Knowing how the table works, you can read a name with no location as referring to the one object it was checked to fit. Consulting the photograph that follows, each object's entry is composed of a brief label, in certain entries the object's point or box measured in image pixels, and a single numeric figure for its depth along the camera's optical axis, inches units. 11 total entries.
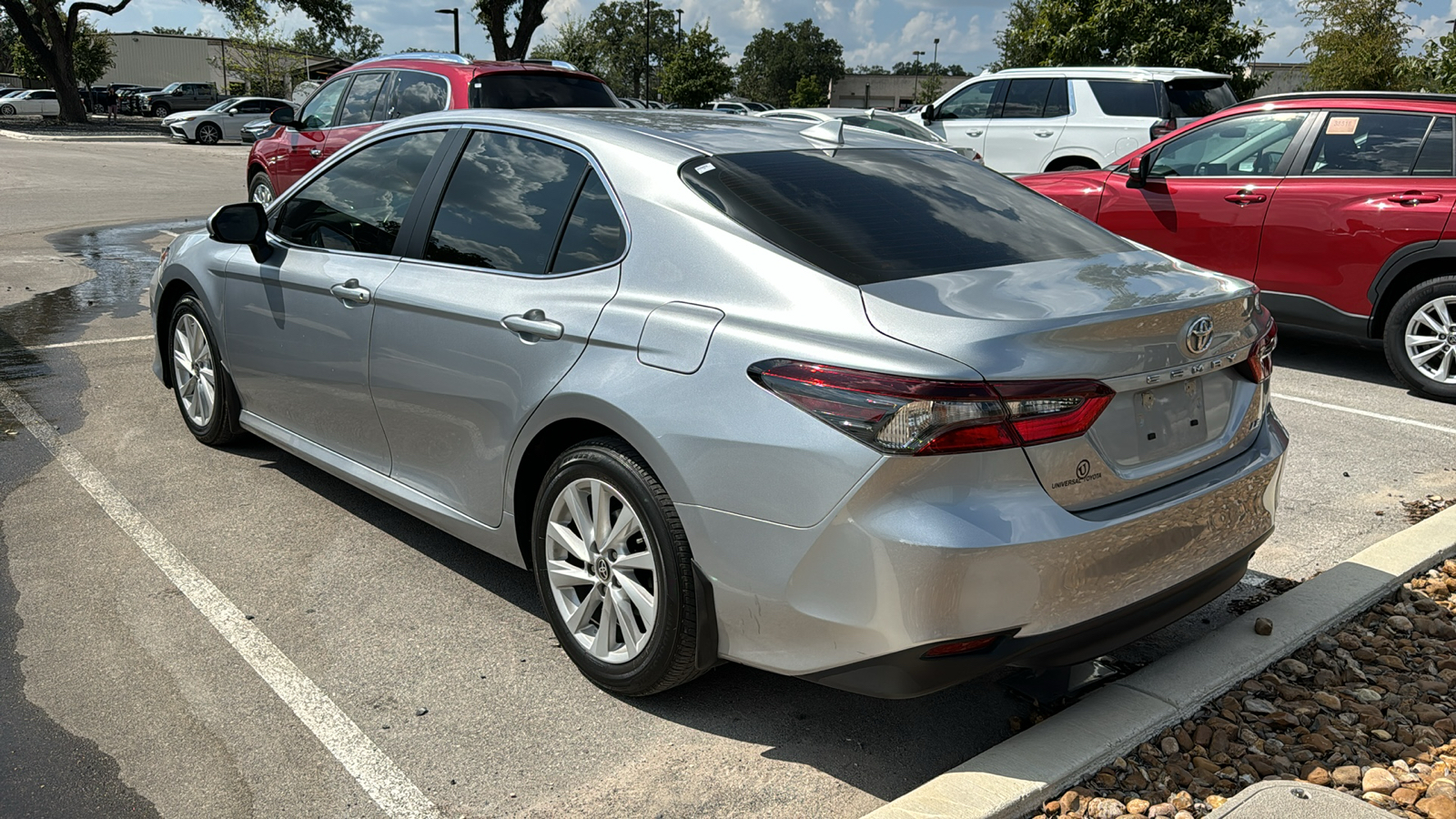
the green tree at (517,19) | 1646.2
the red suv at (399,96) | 389.4
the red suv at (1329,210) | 273.4
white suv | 498.0
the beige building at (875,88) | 4311.0
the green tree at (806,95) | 3228.3
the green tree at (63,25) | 1679.4
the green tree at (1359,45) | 1267.2
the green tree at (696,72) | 2399.1
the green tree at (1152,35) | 919.7
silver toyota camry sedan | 102.9
